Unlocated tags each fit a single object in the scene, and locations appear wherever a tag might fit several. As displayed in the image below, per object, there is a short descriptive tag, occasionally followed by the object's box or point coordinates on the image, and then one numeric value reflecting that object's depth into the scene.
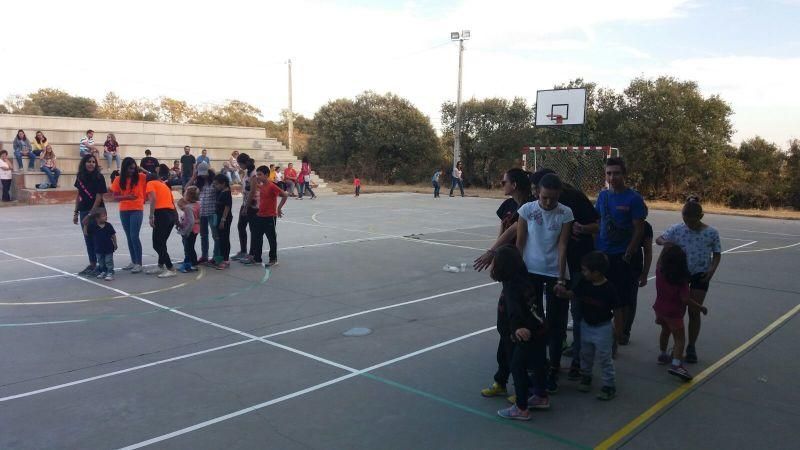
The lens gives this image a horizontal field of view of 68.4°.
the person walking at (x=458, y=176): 29.75
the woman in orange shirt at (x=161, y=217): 9.19
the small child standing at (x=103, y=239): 8.87
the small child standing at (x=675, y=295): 5.22
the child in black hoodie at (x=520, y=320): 4.24
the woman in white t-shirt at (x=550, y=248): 4.79
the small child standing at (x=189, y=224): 9.55
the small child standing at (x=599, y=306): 4.71
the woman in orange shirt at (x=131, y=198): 9.04
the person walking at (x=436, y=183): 29.15
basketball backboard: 27.73
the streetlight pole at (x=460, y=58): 34.35
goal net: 29.61
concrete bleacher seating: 24.42
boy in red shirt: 10.20
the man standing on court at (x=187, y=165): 24.38
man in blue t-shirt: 5.51
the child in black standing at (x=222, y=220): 10.02
